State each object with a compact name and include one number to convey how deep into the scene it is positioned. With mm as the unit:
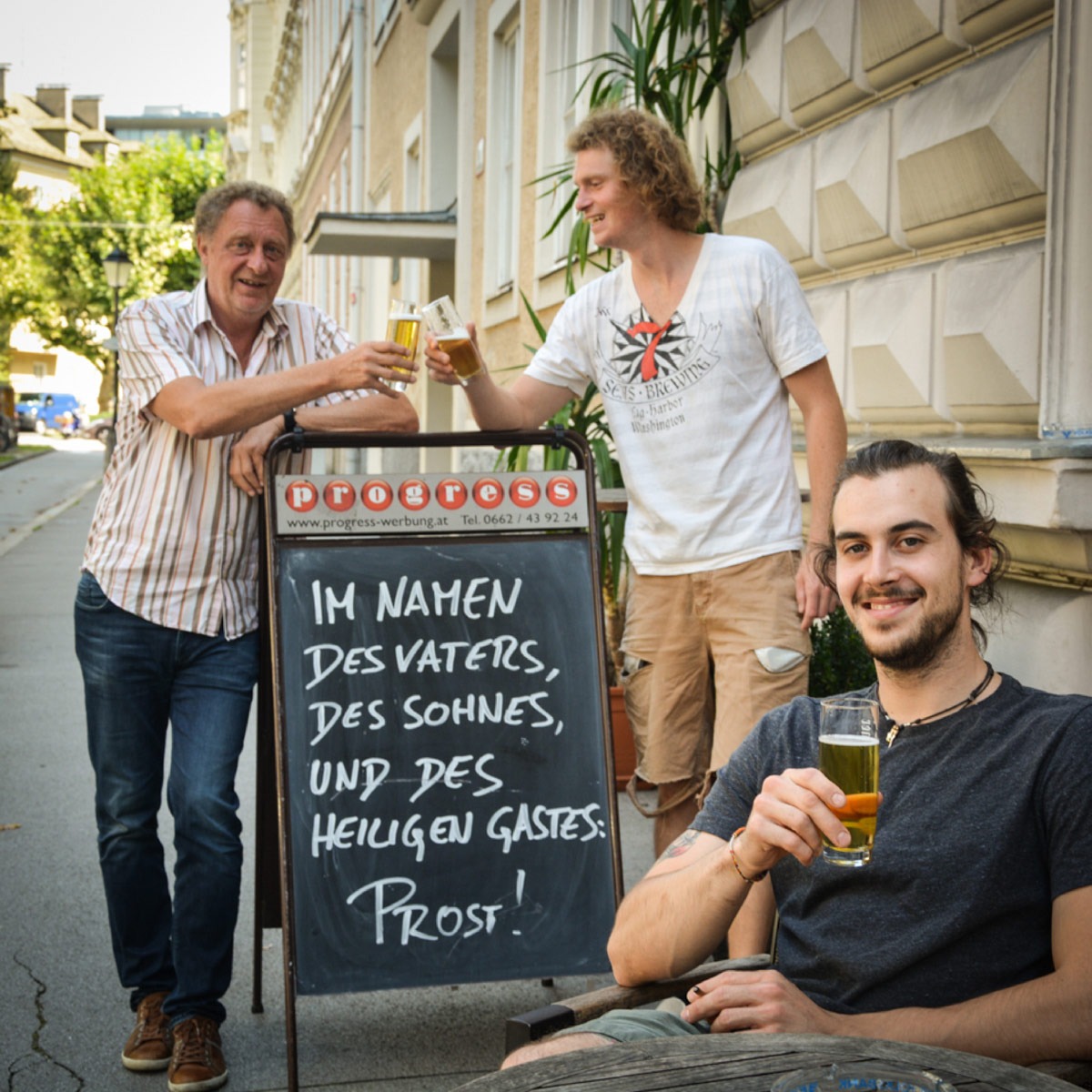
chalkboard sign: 3408
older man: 3449
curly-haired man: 3439
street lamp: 27297
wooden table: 1591
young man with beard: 1971
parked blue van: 61719
